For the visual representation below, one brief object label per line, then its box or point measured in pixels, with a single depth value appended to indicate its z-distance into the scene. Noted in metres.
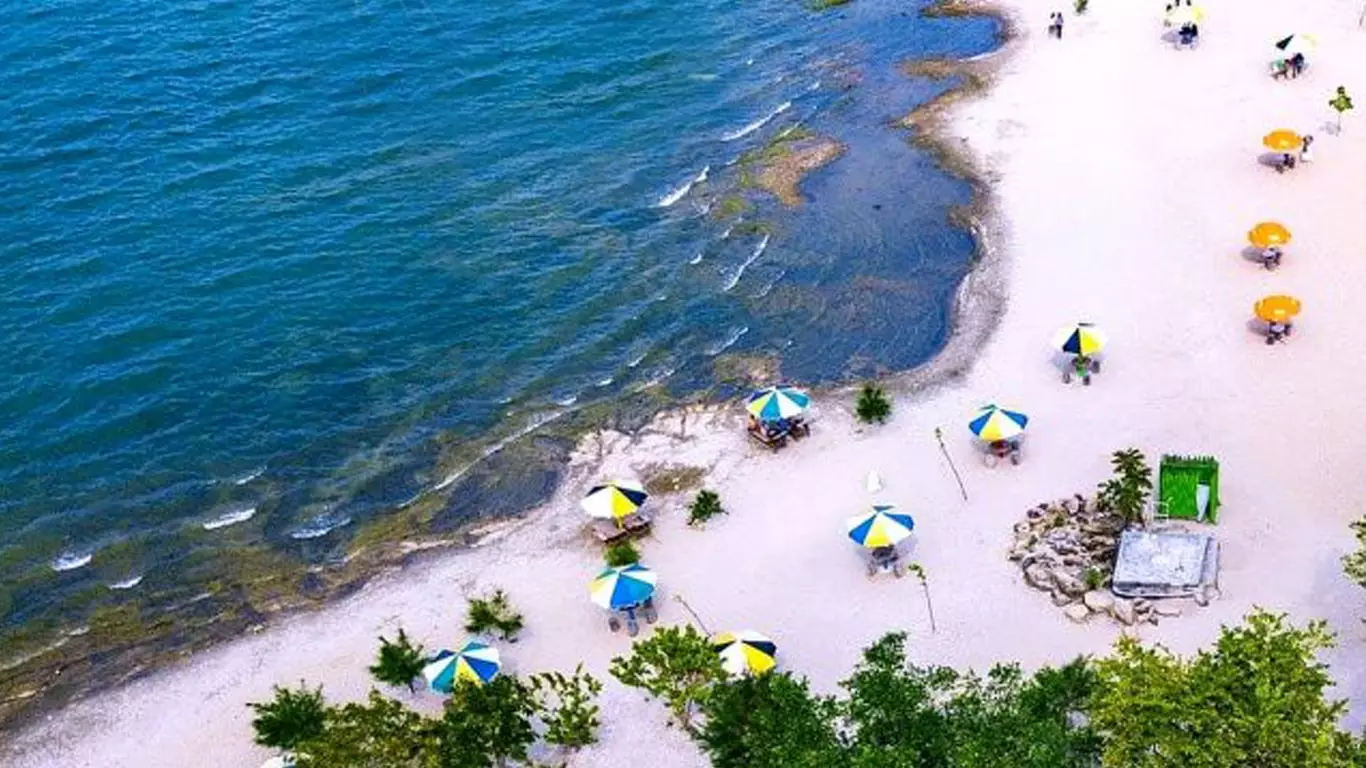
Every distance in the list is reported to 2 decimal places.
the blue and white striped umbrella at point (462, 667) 33.56
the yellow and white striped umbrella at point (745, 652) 32.31
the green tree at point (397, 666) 34.50
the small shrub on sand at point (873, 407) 43.53
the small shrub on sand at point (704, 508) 40.16
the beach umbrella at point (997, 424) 39.44
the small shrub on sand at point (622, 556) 38.06
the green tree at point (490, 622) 36.66
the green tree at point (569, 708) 31.83
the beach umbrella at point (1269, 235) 47.41
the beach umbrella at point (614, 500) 39.06
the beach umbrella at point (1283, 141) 53.38
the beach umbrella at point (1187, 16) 66.62
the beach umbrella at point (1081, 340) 42.94
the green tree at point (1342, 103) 56.09
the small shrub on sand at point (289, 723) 32.25
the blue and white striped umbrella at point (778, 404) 42.38
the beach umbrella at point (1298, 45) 61.75
